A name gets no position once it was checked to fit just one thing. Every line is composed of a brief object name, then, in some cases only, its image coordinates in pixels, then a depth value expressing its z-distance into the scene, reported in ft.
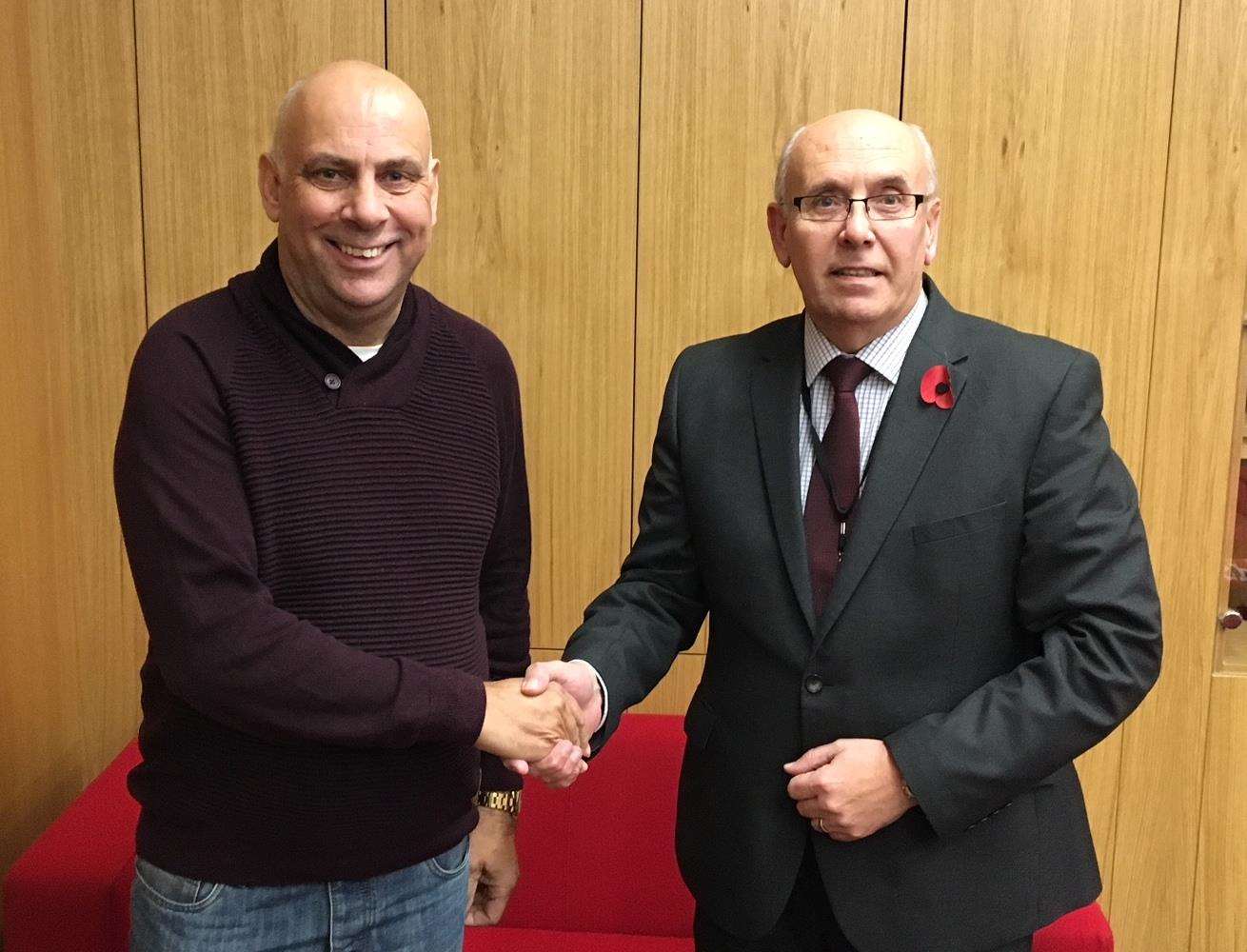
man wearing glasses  4.85
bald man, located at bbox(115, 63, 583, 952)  4.49
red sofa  7.80
